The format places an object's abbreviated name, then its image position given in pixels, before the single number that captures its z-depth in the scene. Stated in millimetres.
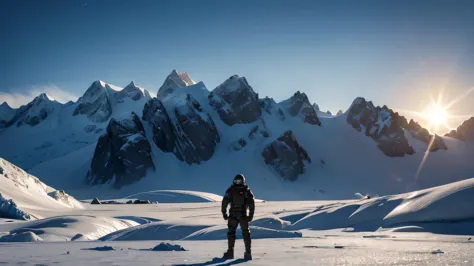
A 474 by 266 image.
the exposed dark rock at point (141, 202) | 79544
